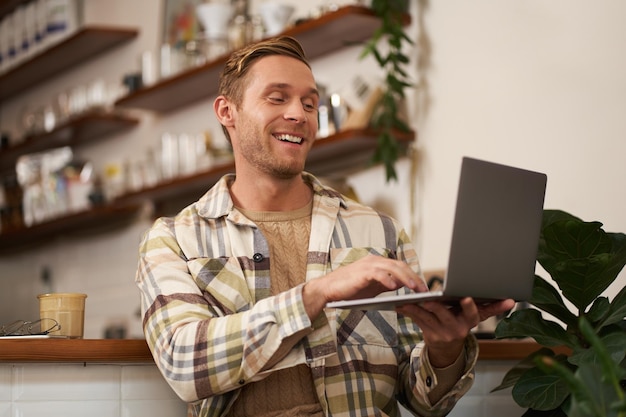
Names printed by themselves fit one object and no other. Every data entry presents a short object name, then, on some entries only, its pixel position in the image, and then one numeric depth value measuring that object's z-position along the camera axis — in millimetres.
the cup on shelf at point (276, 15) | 3984
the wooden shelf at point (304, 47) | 3613
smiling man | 1951
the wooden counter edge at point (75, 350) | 2096
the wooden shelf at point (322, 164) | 3600
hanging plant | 3496
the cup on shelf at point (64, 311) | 2230
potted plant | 2197
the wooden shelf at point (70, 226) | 5098
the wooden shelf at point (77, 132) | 5160
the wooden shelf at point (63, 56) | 5258
